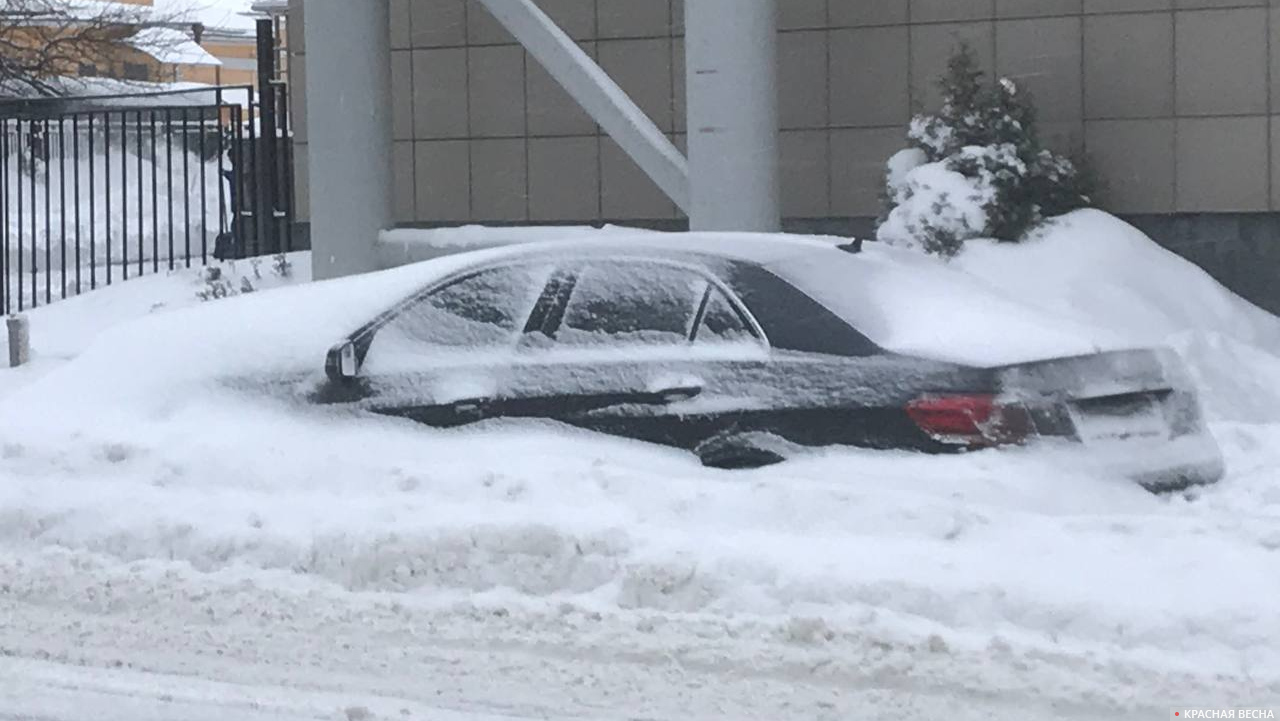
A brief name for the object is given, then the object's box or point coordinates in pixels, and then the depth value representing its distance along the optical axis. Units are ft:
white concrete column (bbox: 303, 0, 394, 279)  50.24
